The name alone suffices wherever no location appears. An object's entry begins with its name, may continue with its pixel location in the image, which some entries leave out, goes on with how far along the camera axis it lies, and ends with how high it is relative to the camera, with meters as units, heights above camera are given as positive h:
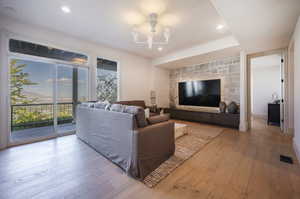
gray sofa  1.65 -0.65
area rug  1.66 -0.99
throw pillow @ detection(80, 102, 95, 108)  2.78 -0.12
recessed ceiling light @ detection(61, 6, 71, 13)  2.34 +1.75
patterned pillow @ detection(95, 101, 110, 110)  2.38 -0.11
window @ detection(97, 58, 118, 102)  4.31 +0.71
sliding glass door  3.21 +0.11
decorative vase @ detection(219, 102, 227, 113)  4.34 -0.26
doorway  4.81 +0.60
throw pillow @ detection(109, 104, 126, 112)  1.98 -0.13
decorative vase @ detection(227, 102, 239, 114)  4.11 -0.28
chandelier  2.47 +1.61
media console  3.99 -0.65
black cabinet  4.43 -0.53
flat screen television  4.73 +0.29
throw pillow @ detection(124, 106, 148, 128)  1.73 -0.21
